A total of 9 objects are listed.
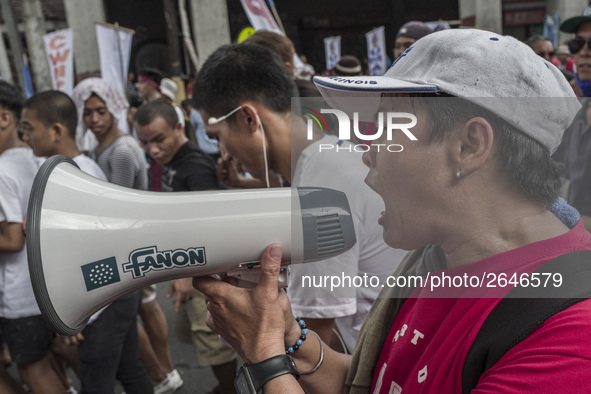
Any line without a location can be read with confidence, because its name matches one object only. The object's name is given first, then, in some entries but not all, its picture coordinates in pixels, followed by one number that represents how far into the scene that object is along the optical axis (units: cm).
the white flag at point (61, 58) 727
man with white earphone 147
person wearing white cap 75
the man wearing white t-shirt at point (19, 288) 242
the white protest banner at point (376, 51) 945
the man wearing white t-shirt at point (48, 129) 275
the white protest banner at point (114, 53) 728
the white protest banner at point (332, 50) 1283
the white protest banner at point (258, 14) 561
